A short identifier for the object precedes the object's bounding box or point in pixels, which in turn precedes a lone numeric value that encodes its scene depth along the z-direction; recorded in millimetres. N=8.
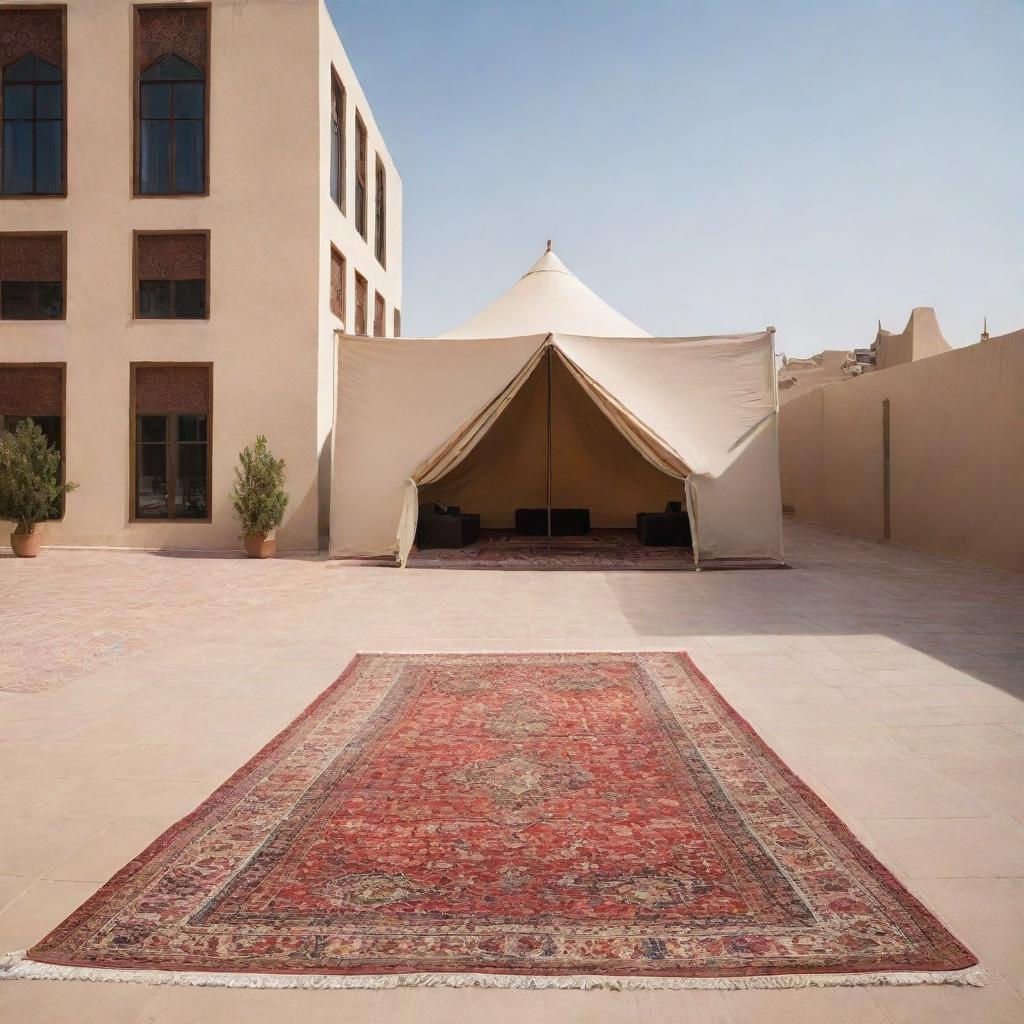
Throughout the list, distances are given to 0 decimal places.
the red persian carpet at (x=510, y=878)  1839
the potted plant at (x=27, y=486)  10125
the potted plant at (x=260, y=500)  10133
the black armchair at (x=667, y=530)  10766
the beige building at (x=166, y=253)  10750
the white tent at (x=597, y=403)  8961
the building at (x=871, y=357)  22141
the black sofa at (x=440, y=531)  10812
